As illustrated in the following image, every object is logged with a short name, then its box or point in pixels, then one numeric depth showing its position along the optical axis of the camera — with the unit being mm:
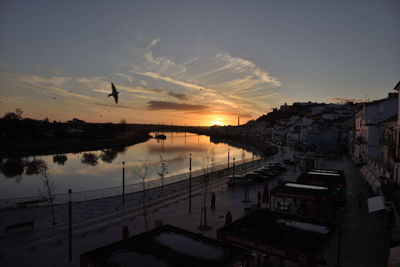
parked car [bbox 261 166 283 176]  38019
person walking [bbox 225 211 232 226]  14669
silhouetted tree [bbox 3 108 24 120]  119825
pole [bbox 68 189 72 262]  12562
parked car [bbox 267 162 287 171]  42469
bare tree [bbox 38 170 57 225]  27903
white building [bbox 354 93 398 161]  30594
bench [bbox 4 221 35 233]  15988
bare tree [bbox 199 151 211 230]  16991
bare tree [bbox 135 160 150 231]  22953
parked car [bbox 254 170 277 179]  36106
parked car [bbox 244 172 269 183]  33097
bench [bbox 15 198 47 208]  22516
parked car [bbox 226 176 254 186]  30256
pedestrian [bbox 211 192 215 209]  21716
